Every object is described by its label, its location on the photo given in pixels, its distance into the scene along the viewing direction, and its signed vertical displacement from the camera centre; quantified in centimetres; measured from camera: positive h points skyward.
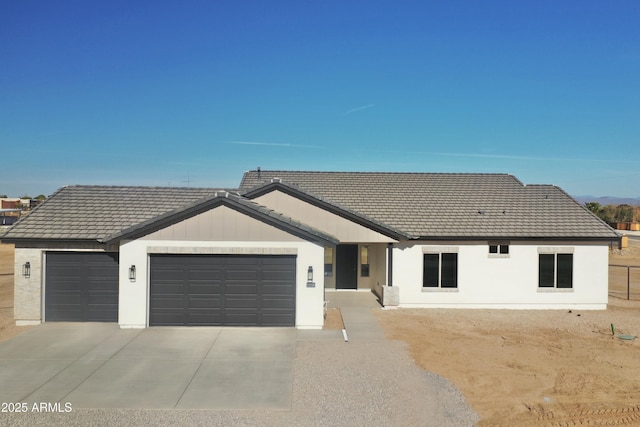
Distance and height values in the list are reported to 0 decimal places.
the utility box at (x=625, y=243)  4062 -216
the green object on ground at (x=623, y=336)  1386 -358
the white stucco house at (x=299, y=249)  1439 -115
